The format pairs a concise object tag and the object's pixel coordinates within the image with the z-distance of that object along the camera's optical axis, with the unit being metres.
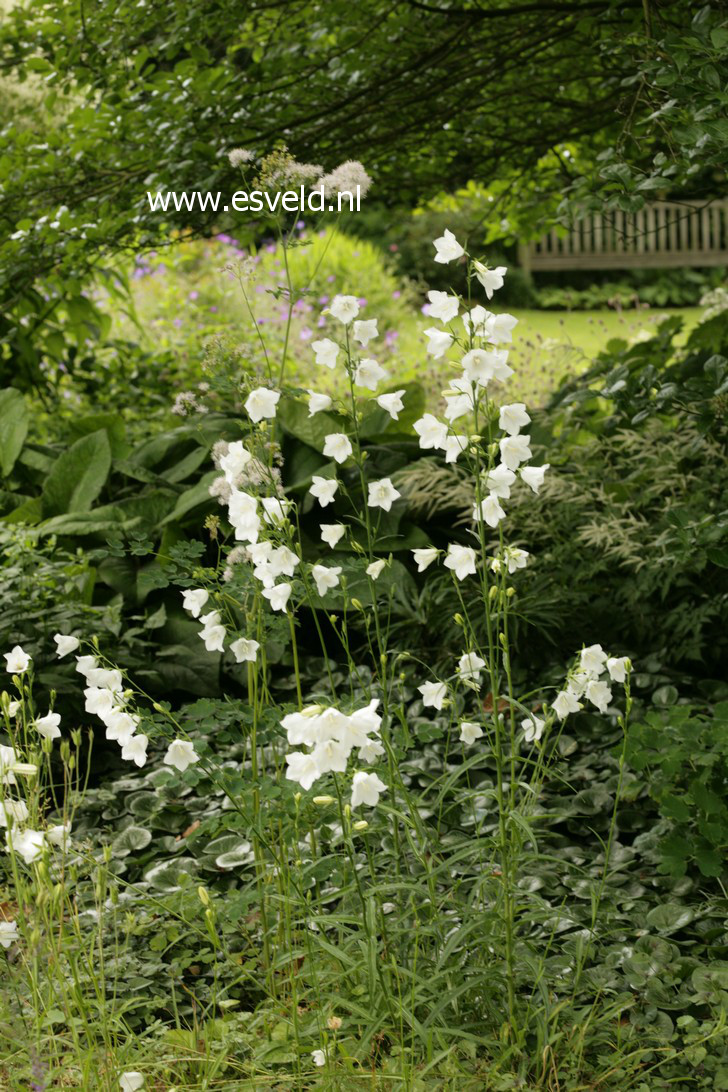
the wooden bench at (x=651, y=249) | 15.21
